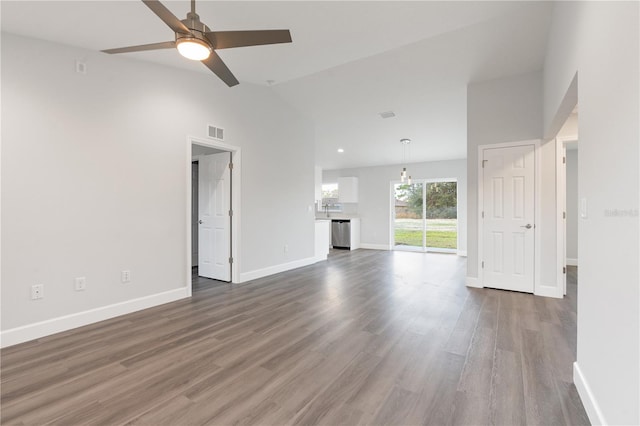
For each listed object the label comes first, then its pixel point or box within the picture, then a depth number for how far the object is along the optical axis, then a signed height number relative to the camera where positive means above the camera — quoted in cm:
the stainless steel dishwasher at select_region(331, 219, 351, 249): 875 -60
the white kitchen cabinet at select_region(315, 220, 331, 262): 652 -59
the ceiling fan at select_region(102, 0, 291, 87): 185 +116
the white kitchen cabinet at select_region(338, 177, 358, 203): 920 +76
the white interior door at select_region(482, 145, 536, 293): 400 -5
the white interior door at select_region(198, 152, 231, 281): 466 -5
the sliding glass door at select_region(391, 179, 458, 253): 816 -4
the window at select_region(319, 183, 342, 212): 1007 +53
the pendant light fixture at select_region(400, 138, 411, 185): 668 +165
